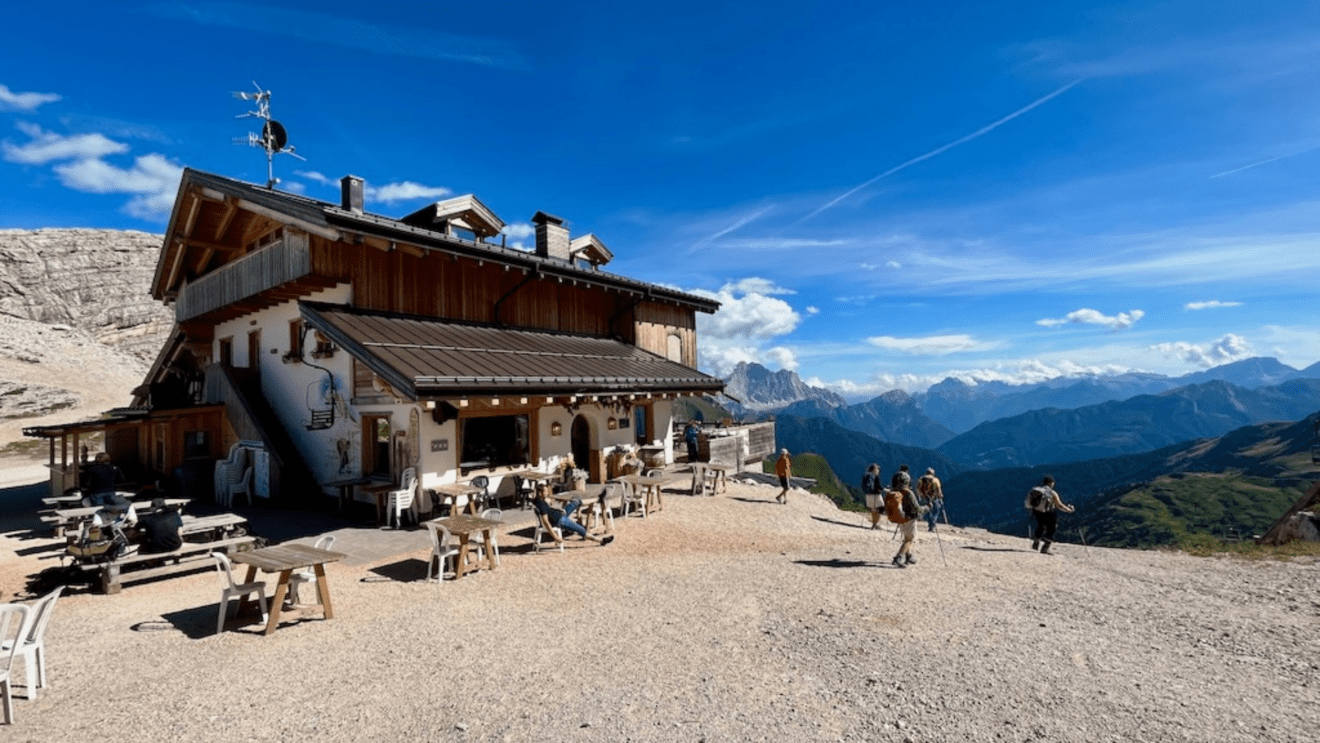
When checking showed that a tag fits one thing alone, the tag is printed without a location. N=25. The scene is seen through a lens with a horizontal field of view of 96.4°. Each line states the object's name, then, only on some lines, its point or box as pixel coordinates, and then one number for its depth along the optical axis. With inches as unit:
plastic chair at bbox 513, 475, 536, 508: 601.3
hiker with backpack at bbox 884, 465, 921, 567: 436.1
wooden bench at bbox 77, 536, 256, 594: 356.8
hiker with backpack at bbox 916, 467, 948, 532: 567.8
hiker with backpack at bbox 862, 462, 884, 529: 634.8
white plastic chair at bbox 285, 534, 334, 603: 321.4
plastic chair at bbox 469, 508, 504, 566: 427.0
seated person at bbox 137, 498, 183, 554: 379.2
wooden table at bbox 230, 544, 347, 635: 288.0
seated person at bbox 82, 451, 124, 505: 512.4
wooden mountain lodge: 554.3
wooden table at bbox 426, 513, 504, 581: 378.6
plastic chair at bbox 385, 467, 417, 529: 516.7
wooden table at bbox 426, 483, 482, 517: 498.6
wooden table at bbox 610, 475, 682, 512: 588.1
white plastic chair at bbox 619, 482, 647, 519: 598.5
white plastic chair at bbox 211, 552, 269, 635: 286.8
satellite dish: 775.7
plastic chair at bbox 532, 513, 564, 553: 456.8
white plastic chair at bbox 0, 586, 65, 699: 218.4
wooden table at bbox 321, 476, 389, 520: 568.7
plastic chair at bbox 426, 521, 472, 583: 377.4
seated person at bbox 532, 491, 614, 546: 462.0
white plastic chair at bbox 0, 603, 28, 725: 204.1
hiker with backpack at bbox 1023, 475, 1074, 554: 514.3
